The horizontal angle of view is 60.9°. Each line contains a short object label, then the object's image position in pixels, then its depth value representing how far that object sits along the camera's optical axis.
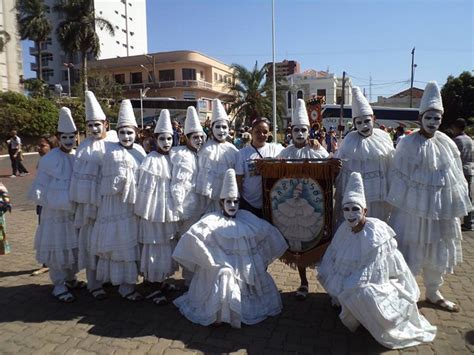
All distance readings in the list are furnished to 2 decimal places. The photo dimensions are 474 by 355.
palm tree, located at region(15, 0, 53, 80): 42.56
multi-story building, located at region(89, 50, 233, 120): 50.31
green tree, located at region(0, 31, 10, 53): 34.11
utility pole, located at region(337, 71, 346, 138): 21.84
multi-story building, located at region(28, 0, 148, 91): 60.47
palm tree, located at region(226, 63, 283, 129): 33.53
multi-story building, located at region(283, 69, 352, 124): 76.25
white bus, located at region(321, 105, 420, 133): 33.33
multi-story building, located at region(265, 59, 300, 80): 96.86
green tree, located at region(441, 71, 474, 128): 38.19
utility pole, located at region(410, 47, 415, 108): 48.87
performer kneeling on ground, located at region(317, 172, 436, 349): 3.68
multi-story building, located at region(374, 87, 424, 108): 68.50
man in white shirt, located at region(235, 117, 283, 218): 5.12
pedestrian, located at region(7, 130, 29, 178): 16.80
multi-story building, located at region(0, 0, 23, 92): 39.09
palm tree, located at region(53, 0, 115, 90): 36.72
